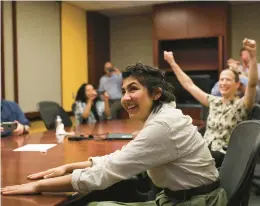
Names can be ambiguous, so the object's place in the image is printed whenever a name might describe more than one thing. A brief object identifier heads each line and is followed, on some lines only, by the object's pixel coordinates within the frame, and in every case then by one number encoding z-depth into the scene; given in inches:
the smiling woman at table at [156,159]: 55.0
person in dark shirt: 134.9
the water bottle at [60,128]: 125.7
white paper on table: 94.5
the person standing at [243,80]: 142.5
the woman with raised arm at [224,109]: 111.4
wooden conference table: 53.3
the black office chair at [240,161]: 55.8
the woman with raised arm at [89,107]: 179.0
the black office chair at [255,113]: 110.8
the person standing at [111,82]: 255.1
